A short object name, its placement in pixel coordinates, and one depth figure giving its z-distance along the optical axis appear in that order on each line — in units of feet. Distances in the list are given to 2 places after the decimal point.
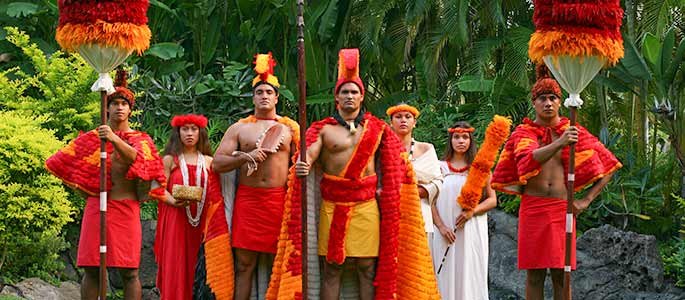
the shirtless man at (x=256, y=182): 23.80
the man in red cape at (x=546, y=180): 23.50
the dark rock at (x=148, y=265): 32.27
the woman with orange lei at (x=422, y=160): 25.94
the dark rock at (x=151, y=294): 32.01
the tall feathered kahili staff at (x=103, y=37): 21.94
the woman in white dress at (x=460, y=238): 26.78
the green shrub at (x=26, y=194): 28.19
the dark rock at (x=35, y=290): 28.09
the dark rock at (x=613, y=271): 30.53
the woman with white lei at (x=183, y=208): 25.20
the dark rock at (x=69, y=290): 29.63
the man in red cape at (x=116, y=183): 23.45
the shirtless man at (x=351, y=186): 22.30
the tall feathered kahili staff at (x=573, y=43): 21.71
